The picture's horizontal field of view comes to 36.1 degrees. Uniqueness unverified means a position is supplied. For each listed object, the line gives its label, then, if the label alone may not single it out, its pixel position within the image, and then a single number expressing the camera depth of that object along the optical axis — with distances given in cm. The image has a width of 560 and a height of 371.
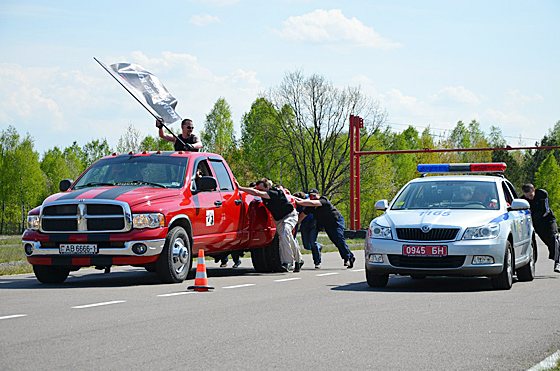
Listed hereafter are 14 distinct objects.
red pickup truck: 1234
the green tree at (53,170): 9921
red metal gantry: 4397
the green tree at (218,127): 9269
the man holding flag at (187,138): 1552
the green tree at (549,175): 10194
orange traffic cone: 1192
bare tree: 6669
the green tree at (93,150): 10956
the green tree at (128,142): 7256
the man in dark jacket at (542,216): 1577
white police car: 1191
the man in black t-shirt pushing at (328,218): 1806
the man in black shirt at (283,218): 1592
